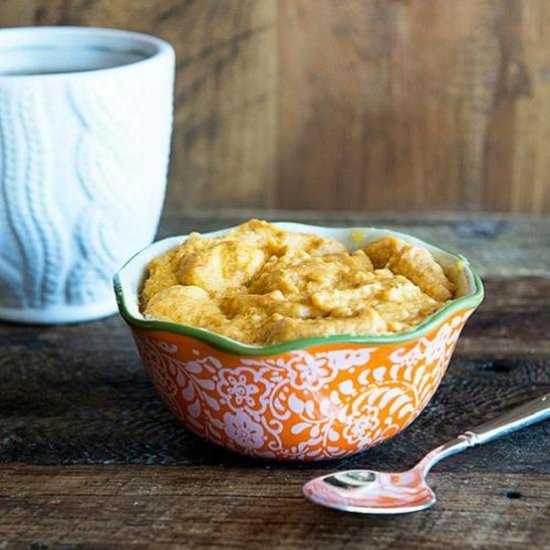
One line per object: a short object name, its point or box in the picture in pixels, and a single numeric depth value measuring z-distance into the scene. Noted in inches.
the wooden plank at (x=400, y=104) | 38.1
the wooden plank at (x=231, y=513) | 27.0
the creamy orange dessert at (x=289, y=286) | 28.0
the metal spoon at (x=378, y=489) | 27.3
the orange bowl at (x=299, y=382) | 27.4
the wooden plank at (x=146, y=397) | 29.4
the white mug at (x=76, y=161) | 31.9
